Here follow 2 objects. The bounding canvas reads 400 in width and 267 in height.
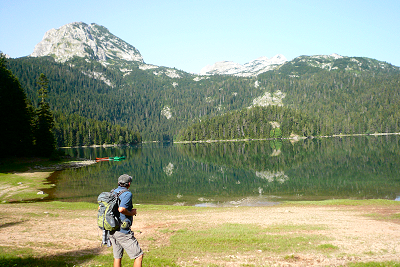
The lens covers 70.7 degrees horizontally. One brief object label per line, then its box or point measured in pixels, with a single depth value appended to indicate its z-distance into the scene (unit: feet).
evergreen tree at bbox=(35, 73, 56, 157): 245.45
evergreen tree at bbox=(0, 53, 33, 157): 204.74
